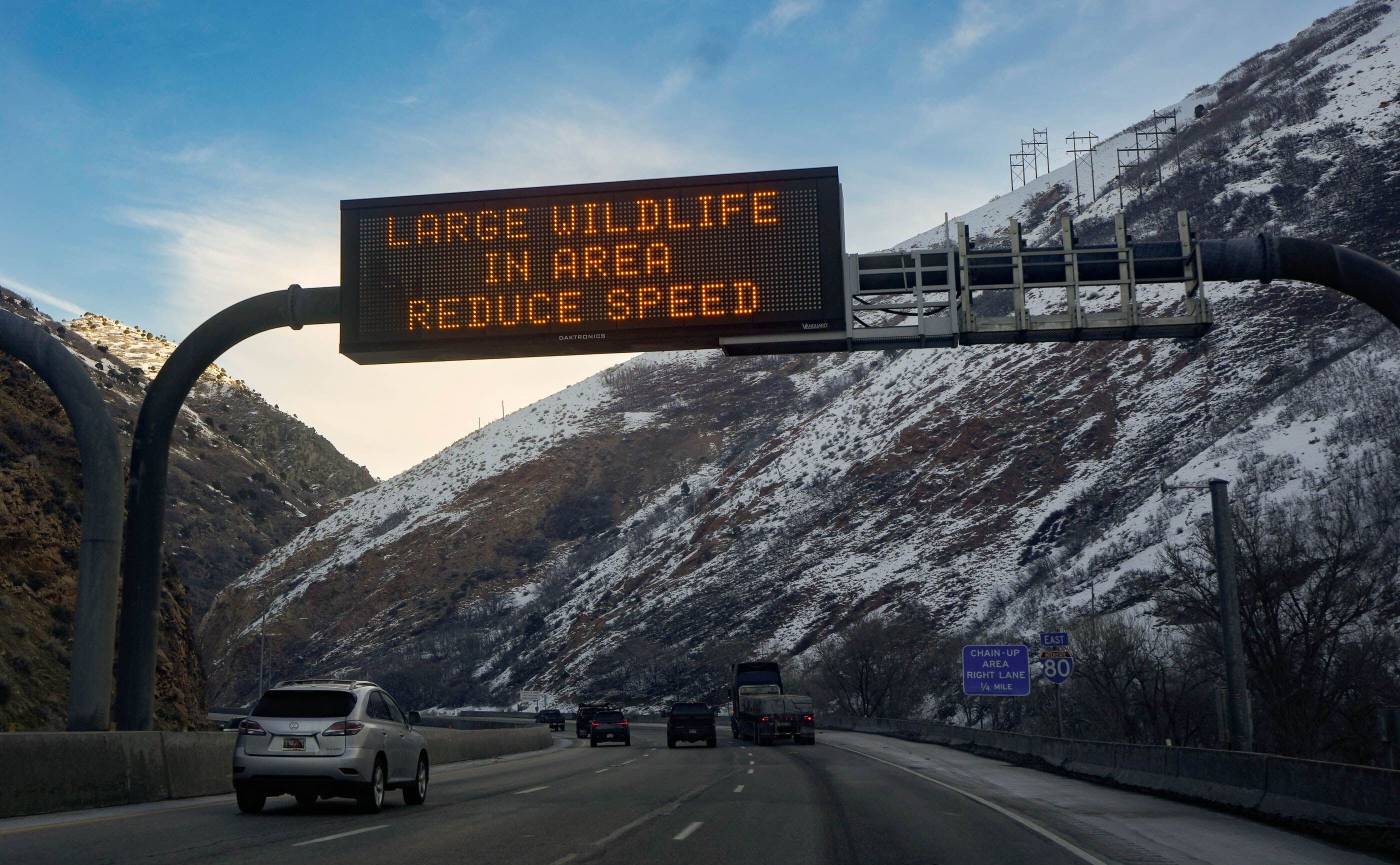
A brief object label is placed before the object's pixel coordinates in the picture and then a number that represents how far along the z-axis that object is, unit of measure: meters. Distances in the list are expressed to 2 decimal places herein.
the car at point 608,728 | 46.53
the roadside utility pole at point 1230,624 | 20.52
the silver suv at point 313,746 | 14.02
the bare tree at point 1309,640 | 37.97
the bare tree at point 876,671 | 69.19
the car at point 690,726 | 43.25
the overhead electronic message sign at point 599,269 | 14.81
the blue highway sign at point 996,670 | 35.41
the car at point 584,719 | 56.69
